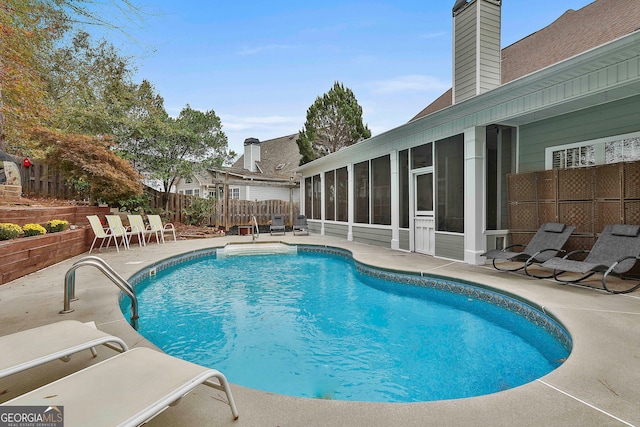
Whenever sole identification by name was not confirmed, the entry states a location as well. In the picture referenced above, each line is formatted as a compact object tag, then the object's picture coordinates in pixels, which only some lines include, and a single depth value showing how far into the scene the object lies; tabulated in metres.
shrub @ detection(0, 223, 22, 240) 4.72
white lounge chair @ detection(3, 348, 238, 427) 1.20
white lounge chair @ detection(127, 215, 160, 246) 8.64
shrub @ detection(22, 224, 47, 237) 5.43
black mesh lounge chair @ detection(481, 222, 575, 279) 4.98
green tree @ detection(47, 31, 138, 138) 8.78
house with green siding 4.54
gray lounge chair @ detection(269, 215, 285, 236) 12.27
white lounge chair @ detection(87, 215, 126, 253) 7.40
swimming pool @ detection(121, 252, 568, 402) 2.60
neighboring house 15.80
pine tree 19.55
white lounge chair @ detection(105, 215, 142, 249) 7.92
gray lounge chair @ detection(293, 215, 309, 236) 12.59
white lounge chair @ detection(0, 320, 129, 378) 1.58
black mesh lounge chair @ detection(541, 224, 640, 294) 3.95
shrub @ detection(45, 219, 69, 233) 6.25
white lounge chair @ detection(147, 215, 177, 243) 9.38
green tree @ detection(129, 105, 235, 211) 12.10
